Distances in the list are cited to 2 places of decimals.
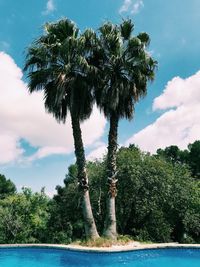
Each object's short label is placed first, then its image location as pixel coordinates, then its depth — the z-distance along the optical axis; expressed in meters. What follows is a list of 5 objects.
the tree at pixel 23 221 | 12.42
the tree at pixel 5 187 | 26.10
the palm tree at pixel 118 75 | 10.13
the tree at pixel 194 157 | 22.77
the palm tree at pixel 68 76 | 9.77
